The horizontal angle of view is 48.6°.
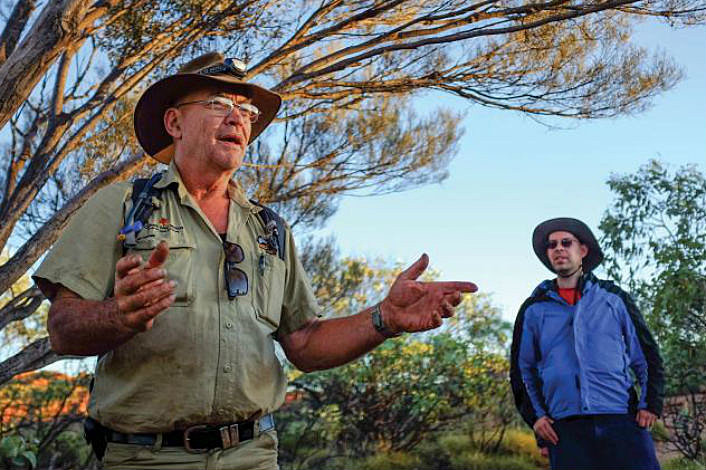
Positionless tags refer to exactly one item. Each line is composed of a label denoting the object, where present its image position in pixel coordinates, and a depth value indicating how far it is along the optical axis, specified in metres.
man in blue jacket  4.16
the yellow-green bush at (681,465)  8.02
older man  2.04
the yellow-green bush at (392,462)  9.17
